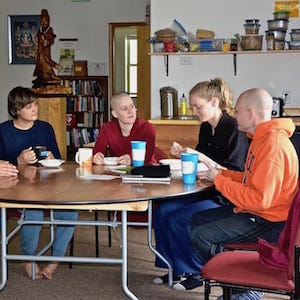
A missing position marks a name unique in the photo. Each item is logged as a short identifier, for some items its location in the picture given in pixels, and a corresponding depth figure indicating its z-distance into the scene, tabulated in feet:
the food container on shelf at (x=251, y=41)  17.76
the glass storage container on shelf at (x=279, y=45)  17.72
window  41.14
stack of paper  9.52
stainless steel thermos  18.53
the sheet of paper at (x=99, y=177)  9.91
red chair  6.97
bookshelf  32.60
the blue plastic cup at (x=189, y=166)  9.27
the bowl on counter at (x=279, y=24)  17.66
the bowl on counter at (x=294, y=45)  17.67
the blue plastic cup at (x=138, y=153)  10.64
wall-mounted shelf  17.87
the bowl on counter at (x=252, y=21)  17.78
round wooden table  8.17
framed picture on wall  32.24
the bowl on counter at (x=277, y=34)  17.63
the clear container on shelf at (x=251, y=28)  17.76
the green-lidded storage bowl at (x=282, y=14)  17.75
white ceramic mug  11.27
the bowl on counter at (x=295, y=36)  17.67
